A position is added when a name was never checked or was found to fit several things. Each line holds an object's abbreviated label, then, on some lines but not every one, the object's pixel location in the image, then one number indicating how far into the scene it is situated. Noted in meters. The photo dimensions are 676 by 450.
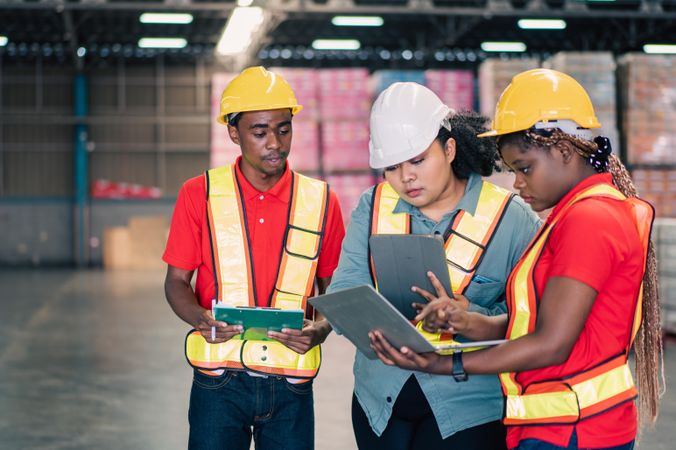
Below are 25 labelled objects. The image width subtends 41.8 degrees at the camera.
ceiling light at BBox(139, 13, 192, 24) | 19.00
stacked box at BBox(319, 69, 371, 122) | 15.05
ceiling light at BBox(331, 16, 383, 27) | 18.98
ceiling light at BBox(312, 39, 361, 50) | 21.21
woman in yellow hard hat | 2.02
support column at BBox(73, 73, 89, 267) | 21.08
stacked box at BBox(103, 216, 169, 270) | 20.30
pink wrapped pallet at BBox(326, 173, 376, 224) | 15.34
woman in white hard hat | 2.44
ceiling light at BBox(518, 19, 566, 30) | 20.05
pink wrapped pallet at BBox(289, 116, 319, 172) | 15.20
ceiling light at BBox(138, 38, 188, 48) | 20.75
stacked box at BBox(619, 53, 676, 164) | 12.04
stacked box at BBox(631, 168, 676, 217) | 12.24
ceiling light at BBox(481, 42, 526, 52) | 22.31
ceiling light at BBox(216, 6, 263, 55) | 16.41
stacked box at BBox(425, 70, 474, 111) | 14.43
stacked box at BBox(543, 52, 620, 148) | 11.98
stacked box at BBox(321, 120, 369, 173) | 15.25
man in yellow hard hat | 2.93
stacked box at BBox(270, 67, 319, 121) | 15.12
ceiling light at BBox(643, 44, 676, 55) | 21.58
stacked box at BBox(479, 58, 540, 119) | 12.64
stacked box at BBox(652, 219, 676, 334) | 8.95
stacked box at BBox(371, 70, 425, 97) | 14.15
